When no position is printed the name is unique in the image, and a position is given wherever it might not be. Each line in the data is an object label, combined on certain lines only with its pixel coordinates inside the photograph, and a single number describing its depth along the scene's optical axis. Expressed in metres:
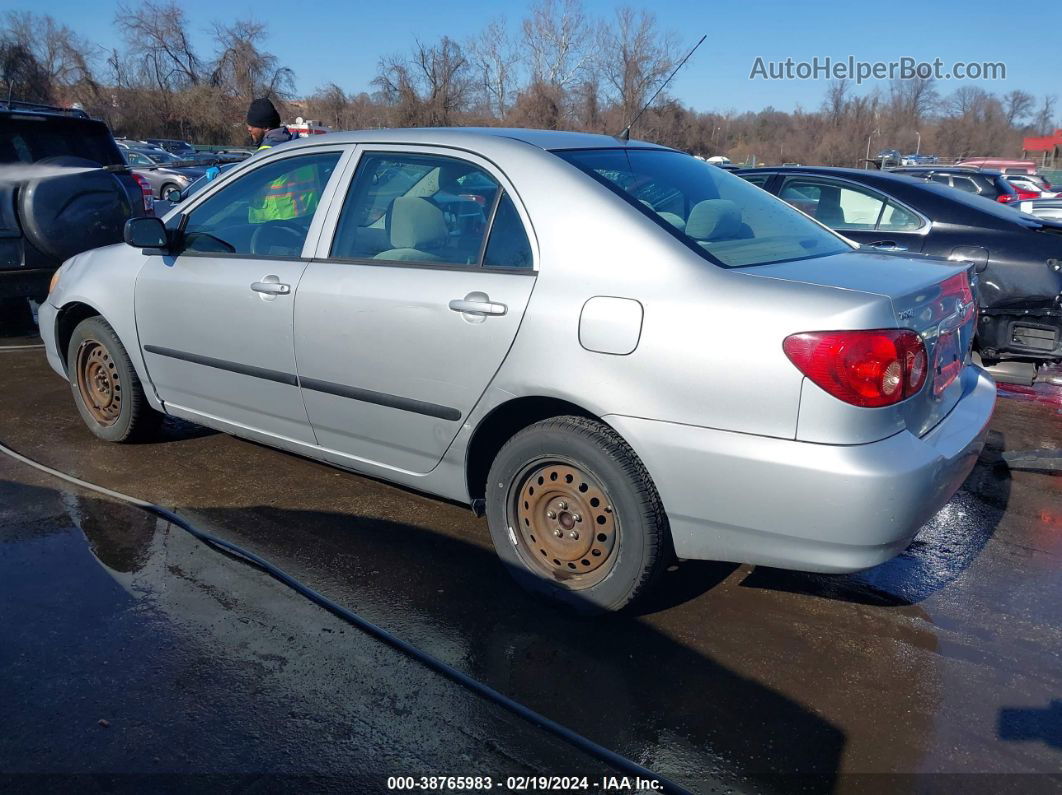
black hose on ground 2.38
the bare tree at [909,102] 59.06
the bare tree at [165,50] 53.06
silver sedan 2.55
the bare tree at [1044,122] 66.91
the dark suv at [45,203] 6.79
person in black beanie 6.46
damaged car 5.68
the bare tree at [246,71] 51.06
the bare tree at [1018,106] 64.15
